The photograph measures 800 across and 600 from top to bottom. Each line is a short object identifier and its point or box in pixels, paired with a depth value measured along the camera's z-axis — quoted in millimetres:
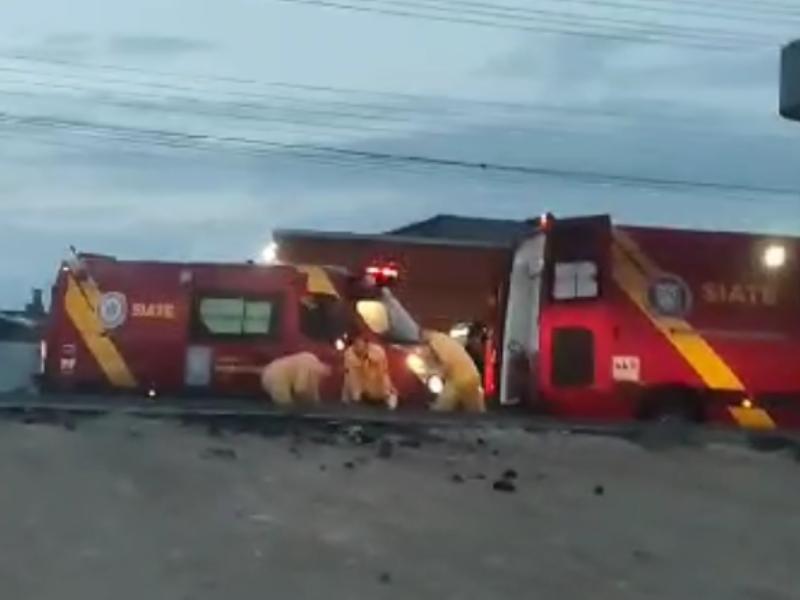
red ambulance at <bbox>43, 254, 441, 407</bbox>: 23297
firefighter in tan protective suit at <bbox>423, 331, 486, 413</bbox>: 21484
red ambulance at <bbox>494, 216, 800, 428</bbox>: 21641
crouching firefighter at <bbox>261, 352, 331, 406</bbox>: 22297
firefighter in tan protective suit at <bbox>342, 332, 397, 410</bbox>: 21844
